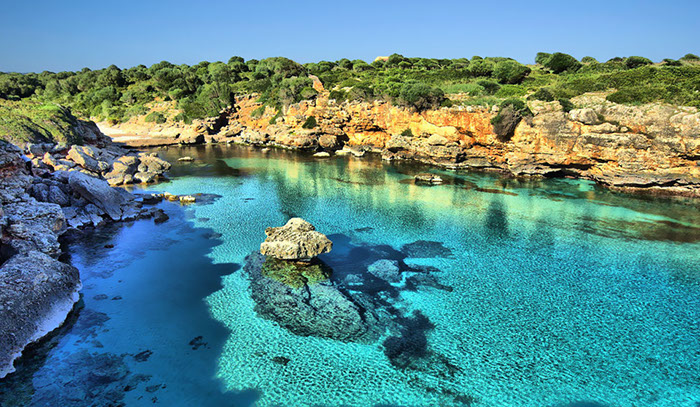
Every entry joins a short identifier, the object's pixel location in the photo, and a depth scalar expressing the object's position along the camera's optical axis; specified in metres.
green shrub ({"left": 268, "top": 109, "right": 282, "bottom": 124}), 58.92
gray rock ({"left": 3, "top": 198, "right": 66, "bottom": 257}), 15.23
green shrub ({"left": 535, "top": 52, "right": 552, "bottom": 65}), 60.90
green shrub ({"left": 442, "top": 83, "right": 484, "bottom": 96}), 44.44
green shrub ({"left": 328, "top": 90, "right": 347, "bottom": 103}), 50.90
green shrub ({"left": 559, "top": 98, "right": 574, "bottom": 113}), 35.72
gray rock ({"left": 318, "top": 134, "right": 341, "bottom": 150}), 50.73
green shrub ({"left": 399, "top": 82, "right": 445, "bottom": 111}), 43.25
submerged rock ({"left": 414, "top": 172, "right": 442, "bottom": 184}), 34.83
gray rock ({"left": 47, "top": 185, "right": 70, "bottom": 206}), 21.32
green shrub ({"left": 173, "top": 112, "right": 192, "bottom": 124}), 64.25
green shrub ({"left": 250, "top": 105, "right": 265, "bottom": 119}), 62.51
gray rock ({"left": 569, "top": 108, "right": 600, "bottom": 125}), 33.55
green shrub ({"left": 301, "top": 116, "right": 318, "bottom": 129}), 52.34
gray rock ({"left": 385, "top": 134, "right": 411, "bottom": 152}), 45.84
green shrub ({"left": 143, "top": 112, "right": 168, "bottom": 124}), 66.56
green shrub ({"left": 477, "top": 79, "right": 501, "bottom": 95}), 44.78
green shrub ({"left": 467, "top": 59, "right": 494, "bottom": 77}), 54.62
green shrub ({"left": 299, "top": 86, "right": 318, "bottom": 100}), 55.16
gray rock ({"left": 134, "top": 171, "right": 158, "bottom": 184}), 33.19
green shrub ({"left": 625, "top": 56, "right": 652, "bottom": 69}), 47.25
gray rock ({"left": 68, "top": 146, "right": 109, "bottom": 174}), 31.16
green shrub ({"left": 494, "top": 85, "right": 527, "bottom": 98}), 41.34
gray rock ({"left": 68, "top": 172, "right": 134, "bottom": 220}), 22.70
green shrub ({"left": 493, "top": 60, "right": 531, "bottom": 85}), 48.88
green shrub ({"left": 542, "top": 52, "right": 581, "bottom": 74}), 51.56
